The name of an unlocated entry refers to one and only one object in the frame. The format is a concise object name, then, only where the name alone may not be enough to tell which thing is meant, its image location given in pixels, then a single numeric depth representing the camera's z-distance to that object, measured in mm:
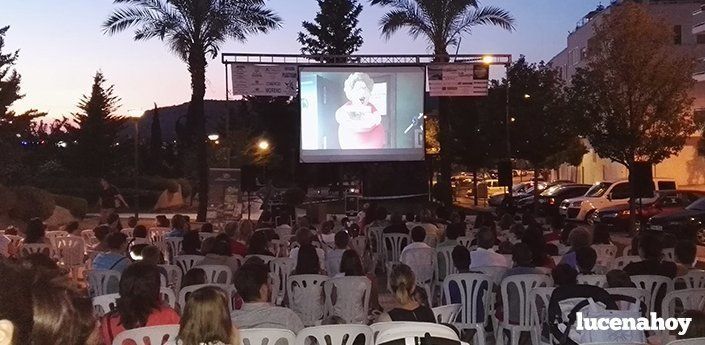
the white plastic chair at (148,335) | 4926
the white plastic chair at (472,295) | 7770
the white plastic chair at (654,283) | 7312
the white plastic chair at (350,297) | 7562
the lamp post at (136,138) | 20734
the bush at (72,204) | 29562
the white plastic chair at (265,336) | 4984
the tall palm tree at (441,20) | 26656
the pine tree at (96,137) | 46469
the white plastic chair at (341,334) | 5203
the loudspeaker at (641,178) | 16734
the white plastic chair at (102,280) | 8000
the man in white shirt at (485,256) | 8820
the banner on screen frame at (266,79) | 21250
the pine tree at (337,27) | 51938
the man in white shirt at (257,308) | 5426
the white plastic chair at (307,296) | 7973
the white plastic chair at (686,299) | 6434
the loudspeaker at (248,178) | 22516
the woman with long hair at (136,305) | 5180
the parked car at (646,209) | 23828
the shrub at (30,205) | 26047
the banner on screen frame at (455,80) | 22422
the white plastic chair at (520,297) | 7395
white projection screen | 21797
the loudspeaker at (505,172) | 23920
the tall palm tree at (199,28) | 22594
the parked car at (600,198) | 26238
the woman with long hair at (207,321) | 4258
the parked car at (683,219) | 18969
